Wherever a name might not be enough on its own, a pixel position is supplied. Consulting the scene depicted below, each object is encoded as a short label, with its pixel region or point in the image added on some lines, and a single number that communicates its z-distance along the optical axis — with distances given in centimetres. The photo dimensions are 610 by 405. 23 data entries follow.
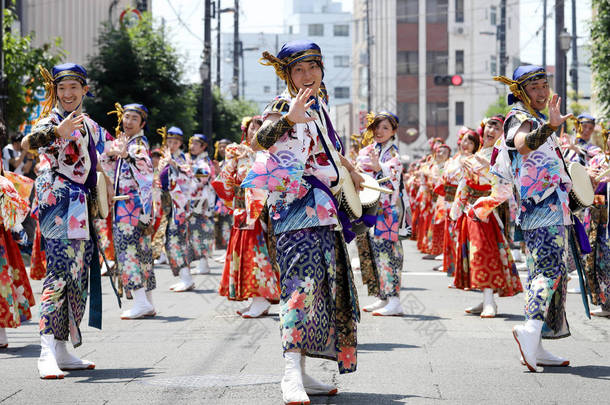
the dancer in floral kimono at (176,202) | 1270
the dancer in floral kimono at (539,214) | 644
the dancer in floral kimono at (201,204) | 1433
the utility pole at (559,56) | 2053
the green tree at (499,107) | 5208
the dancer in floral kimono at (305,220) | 532
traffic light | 3291
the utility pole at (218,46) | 3794
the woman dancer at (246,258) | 944
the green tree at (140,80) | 2864
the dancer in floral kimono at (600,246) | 943
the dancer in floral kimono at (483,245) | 952
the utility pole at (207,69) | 2720
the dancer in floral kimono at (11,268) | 737
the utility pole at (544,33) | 3743
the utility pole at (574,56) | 4016
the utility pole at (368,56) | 6355
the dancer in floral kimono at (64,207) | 638
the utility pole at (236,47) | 4329
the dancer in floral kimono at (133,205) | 944
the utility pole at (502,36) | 3491
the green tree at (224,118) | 4185
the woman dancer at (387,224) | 978
